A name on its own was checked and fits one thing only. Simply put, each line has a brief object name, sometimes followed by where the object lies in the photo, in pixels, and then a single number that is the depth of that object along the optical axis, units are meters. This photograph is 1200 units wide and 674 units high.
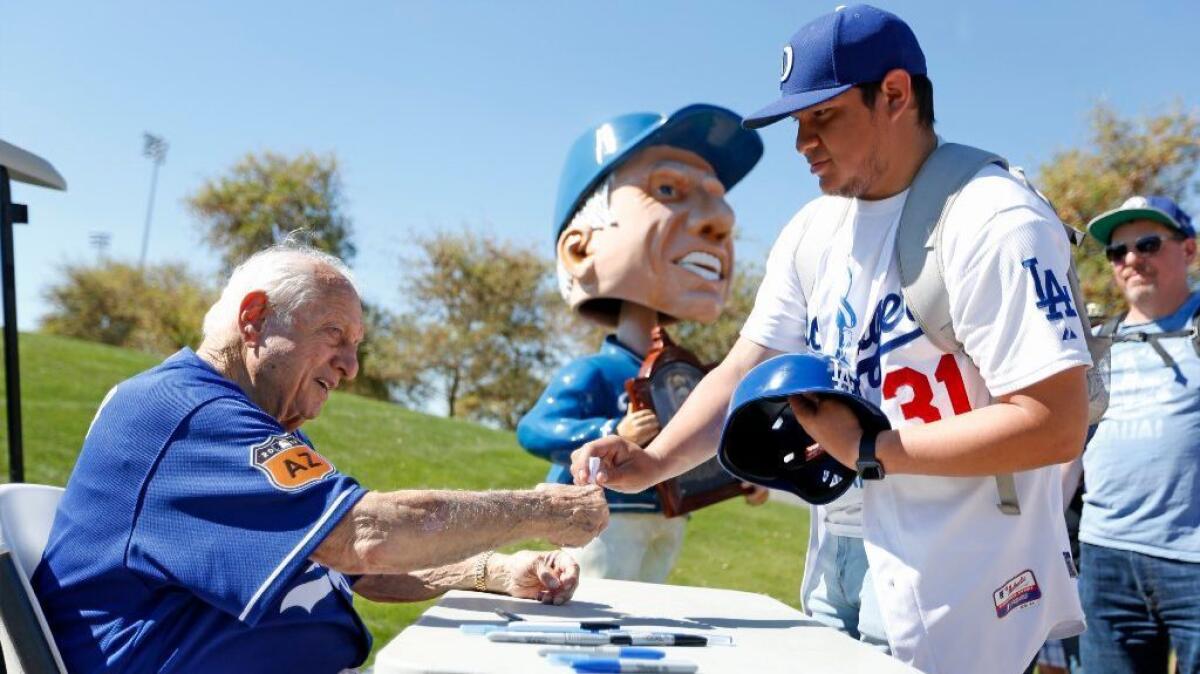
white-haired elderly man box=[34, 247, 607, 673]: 1.92
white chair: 1.90
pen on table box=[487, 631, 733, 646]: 1.75
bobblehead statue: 4.54
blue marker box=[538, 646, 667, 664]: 1.62
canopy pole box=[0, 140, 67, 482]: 3.88
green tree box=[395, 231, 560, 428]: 27.31
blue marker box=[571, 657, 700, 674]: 1.53
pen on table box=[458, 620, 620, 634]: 1.81
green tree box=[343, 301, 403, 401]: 28.08
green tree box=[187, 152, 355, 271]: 33.16
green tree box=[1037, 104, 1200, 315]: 18.50
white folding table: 1.53
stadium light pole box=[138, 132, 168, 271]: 50.44
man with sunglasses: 3.83
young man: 1.89
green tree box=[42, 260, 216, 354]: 31.41
